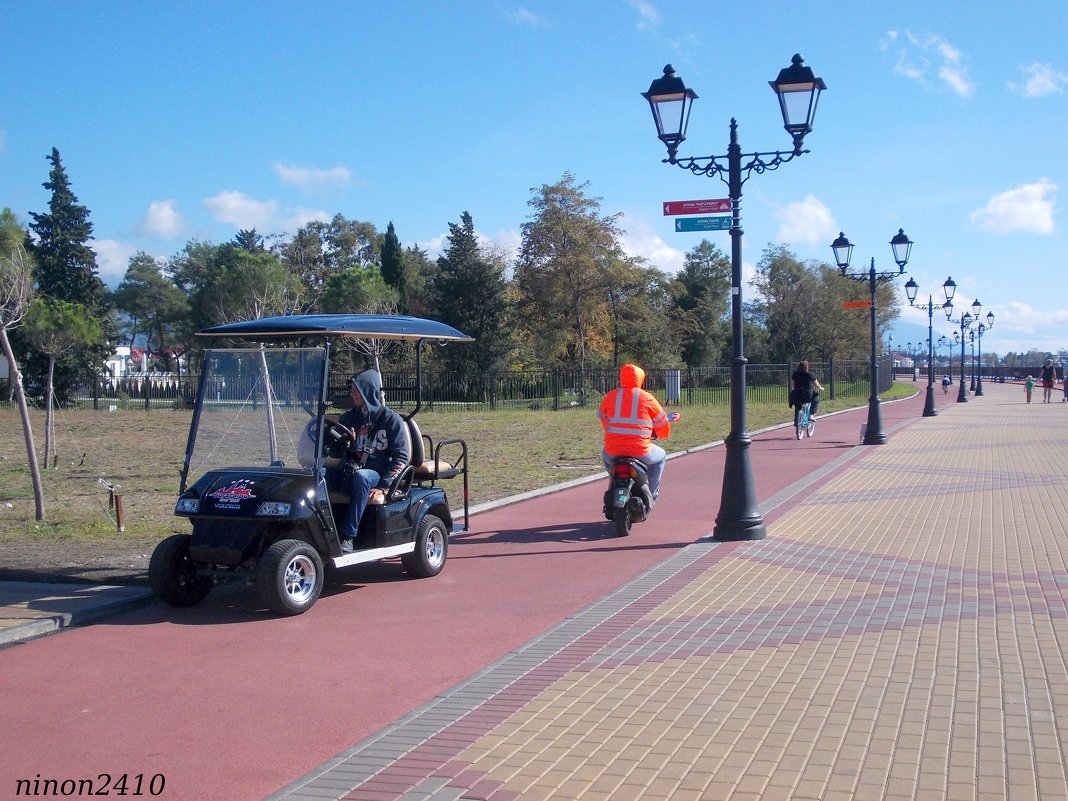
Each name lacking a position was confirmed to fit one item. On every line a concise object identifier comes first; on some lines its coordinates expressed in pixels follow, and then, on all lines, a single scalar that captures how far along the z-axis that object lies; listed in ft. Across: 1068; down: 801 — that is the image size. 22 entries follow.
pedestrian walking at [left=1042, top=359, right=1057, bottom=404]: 138.82
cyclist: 75.77
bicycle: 75.97
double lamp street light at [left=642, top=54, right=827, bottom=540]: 33.30
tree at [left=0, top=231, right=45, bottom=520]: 49.57
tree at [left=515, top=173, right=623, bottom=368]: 147.64
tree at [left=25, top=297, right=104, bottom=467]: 77.46
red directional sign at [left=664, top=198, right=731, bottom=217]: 34.37
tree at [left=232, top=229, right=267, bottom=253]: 225.15
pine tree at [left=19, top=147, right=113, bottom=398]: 156.87
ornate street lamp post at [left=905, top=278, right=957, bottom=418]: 96.22
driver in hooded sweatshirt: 26.14
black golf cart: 24.12
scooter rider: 35.55
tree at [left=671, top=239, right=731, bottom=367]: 183.93
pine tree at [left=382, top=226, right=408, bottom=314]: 197.06
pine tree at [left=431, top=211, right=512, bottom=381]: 160.86
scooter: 34.81
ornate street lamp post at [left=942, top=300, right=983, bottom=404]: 153.07
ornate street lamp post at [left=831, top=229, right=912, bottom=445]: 70.13
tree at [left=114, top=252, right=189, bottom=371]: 263.29
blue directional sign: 34.35
